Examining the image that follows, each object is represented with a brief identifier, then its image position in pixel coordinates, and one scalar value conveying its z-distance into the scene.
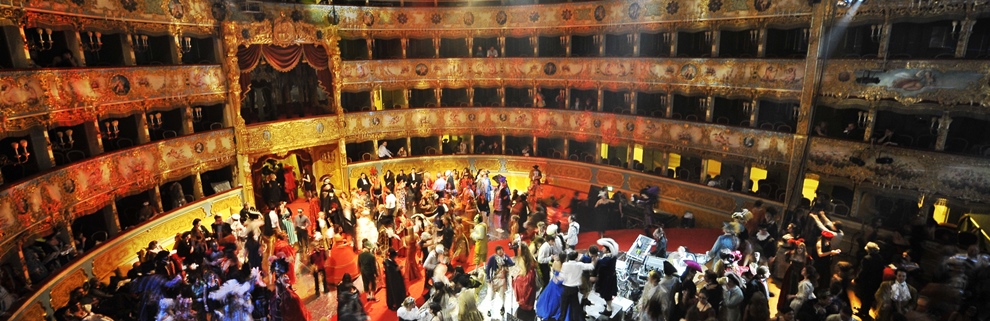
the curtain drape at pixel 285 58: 18.64
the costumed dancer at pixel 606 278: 10.85
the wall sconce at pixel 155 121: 16.12
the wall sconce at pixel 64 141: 13.31
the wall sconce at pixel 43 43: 12.55
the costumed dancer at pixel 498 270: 11.62
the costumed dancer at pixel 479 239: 13.56
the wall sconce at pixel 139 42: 15.22
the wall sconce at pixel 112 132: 14.57
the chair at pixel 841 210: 15.88
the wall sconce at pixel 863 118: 14.86
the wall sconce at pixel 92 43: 14.05
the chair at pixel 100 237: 14.45
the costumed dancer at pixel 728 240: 11.93
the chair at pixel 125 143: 15.52
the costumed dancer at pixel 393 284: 11.70
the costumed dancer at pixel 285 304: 10.65
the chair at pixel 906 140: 14.76
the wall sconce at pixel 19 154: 11.56
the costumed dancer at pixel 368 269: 12.28
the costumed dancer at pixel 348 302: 9.95
